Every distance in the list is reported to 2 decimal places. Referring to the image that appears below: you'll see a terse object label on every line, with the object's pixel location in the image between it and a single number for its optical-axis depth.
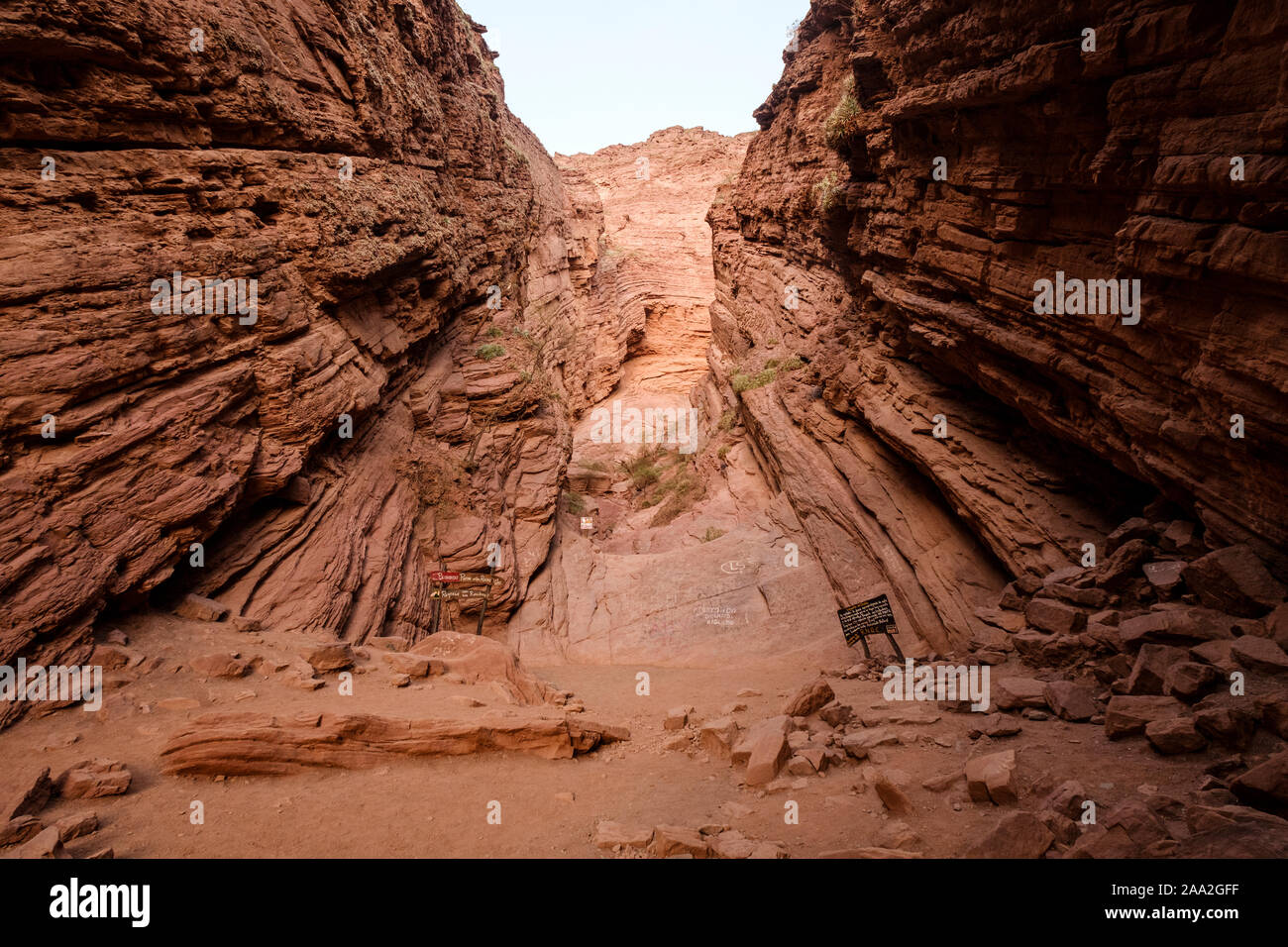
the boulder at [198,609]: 9.66
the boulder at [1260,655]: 5.90
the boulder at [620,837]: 5.58
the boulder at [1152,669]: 6.52
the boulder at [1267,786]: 4.26
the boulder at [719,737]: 7.88
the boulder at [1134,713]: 5.96
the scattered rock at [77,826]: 5.36
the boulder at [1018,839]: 4.39
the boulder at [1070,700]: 6.76
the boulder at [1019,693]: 7.24
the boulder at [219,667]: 8.46
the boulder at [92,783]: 6.02
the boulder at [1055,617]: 8.53
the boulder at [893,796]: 5.50
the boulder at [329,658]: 9.12
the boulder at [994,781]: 5.38
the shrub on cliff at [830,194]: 17.61
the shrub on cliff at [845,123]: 15.84
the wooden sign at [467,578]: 12.94
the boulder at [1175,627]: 6.86
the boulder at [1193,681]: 5.98
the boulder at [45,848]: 4.84
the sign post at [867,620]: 10.98
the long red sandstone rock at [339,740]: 6.66
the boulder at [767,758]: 6.79
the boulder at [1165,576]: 7.89
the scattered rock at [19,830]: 5.04
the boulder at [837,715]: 7.89
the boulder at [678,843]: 5.18
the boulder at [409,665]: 9.70
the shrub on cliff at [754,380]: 22.78
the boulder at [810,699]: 8.53
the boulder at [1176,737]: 5.39
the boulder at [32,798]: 5.38
